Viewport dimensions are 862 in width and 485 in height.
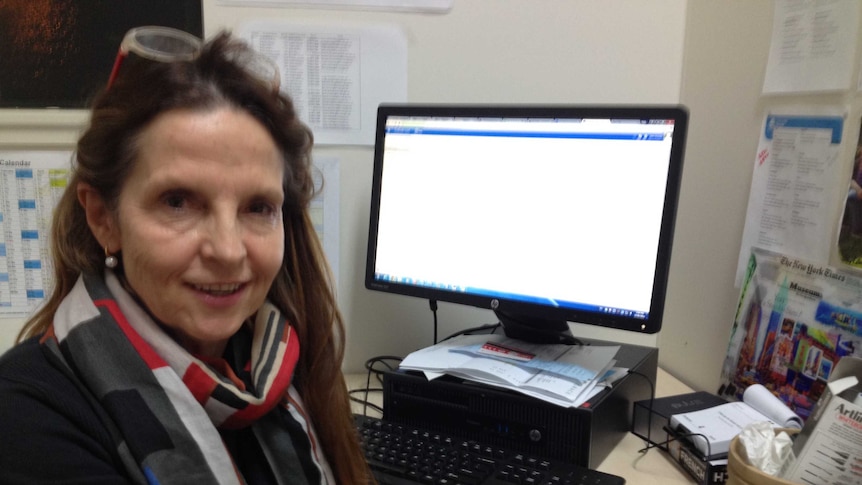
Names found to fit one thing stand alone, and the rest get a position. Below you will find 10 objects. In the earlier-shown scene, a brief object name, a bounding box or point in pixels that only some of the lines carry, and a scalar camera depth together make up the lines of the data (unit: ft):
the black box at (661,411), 3.67
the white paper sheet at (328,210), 4.52
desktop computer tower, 3.32
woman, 2.29
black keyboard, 3.05
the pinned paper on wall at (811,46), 3.37
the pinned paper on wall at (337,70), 4.31
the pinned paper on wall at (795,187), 3.46
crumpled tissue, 2.73
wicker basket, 2.55
